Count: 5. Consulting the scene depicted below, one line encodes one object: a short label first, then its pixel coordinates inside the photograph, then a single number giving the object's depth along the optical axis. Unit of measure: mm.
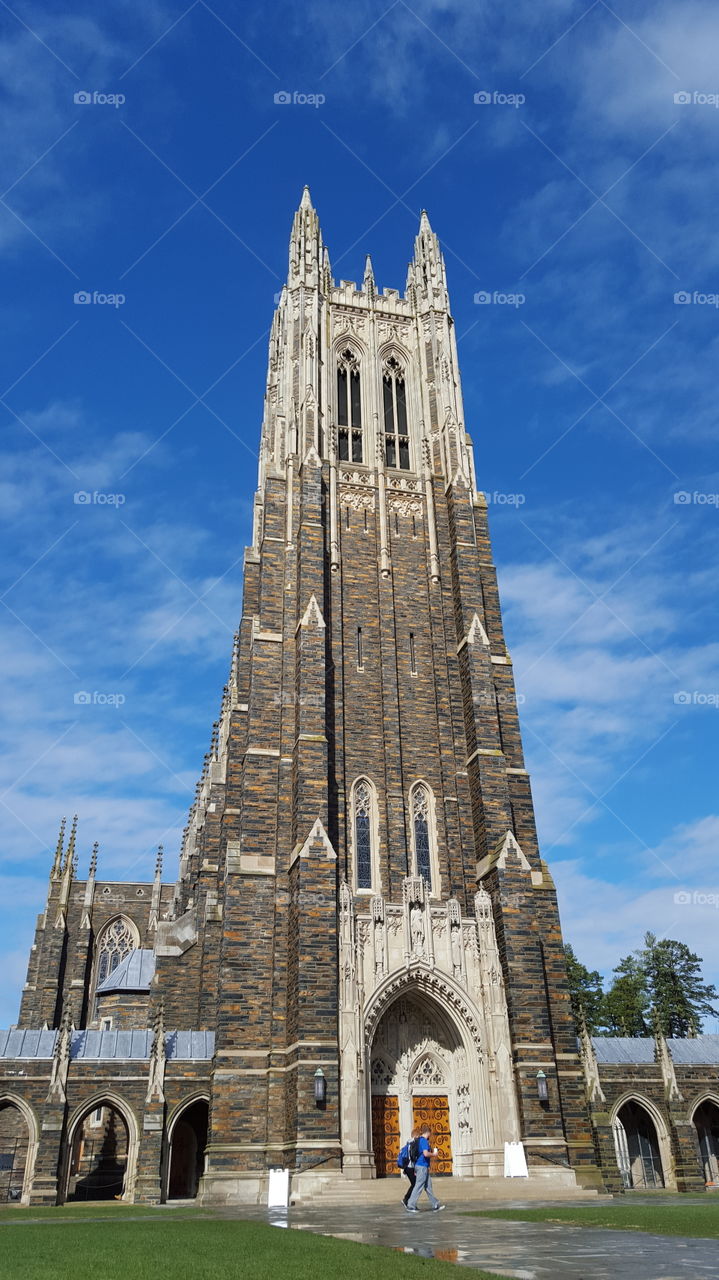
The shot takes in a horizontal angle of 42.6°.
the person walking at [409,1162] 16047
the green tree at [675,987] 48656
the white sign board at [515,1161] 20719
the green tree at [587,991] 47531
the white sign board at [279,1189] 18531
